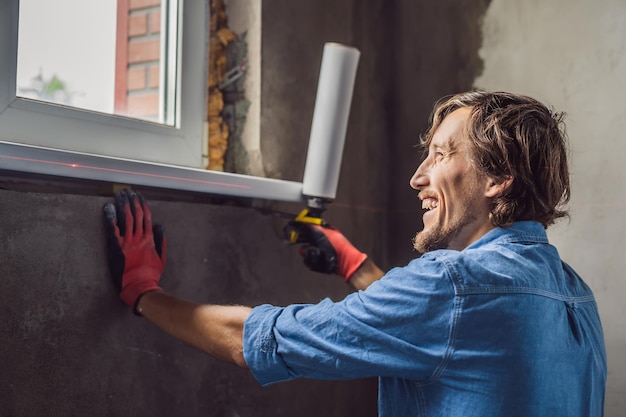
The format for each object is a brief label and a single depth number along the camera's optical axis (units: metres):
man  1.08
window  1.31
